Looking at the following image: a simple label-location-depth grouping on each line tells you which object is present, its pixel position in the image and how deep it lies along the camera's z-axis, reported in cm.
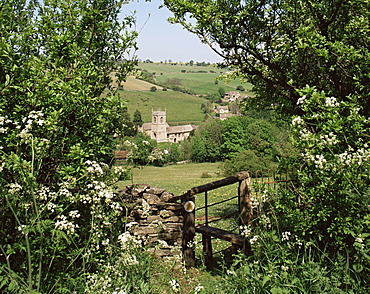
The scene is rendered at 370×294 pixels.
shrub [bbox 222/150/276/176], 2487
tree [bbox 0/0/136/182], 429
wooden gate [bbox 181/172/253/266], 637
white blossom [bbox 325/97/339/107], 430
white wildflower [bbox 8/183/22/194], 343
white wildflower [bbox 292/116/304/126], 428
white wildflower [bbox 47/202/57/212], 374
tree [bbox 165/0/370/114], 652
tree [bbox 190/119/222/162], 8194
